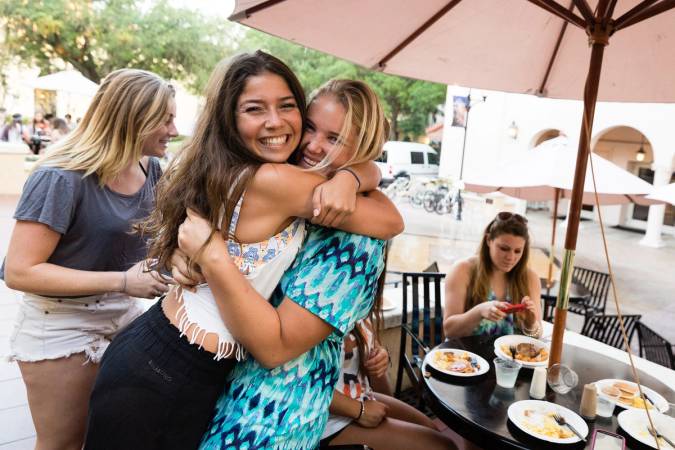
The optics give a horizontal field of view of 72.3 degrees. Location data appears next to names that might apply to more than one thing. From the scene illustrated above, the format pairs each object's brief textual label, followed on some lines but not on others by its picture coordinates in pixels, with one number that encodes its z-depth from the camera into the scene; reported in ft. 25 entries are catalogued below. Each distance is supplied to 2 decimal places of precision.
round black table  6.59
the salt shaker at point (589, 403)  7.13
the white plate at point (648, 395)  7.33
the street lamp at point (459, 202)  58.34
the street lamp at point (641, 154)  61.52
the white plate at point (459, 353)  8.18
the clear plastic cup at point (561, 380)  7.89
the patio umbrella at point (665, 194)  12.11
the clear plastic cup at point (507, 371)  7.91
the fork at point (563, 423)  6.53
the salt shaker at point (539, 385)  7.70
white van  89.40
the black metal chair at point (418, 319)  12.33
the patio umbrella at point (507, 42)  6.78
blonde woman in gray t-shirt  5.86
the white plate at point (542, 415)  6.40
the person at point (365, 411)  6.43
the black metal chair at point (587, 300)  20.87
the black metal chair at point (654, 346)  12.74
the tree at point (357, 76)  92.22
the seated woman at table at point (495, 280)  11.10
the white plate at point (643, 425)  6.40
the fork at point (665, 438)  5.96
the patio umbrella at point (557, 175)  15.15
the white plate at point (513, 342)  8.95
